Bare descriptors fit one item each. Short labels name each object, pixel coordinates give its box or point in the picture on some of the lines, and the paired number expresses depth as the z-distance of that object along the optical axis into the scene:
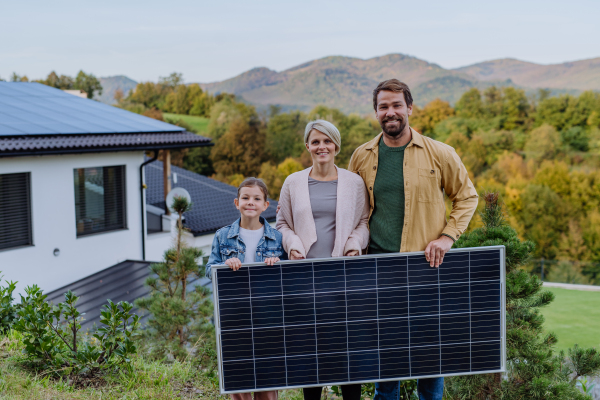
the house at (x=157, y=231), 10.50
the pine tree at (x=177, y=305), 5.62
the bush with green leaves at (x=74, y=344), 4.41
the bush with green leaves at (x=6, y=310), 5.32
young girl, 3.48
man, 3.40
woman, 3.36
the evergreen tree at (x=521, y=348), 4.44
